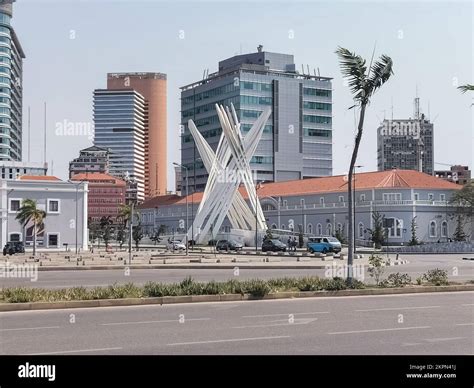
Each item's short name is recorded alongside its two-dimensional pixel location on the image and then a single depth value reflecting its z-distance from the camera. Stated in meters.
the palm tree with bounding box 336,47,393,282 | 23.00
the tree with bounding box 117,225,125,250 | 110.38
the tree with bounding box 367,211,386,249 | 81.25
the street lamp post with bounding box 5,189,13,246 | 77.31
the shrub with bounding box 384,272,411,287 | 23.63
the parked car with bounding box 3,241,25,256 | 65.94
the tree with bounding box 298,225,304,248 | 84.20
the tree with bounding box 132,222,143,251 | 94.75
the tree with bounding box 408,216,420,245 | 82.55
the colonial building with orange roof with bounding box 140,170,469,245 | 92.06
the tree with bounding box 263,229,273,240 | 86.12
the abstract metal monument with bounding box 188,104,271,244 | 95.69
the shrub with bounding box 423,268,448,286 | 24.59
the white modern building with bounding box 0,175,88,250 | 77.06
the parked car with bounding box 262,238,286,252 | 72.31
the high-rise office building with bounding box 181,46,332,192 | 151.50
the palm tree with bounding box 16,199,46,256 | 72.25
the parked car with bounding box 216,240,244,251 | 78.50
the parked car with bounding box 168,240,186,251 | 81.29
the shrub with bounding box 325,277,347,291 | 21.94
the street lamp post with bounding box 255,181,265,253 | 85.66
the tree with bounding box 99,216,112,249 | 122.49
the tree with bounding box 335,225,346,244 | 87.62
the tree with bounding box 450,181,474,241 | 90.81
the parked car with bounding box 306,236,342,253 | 65.94
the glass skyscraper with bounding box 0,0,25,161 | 143.75
